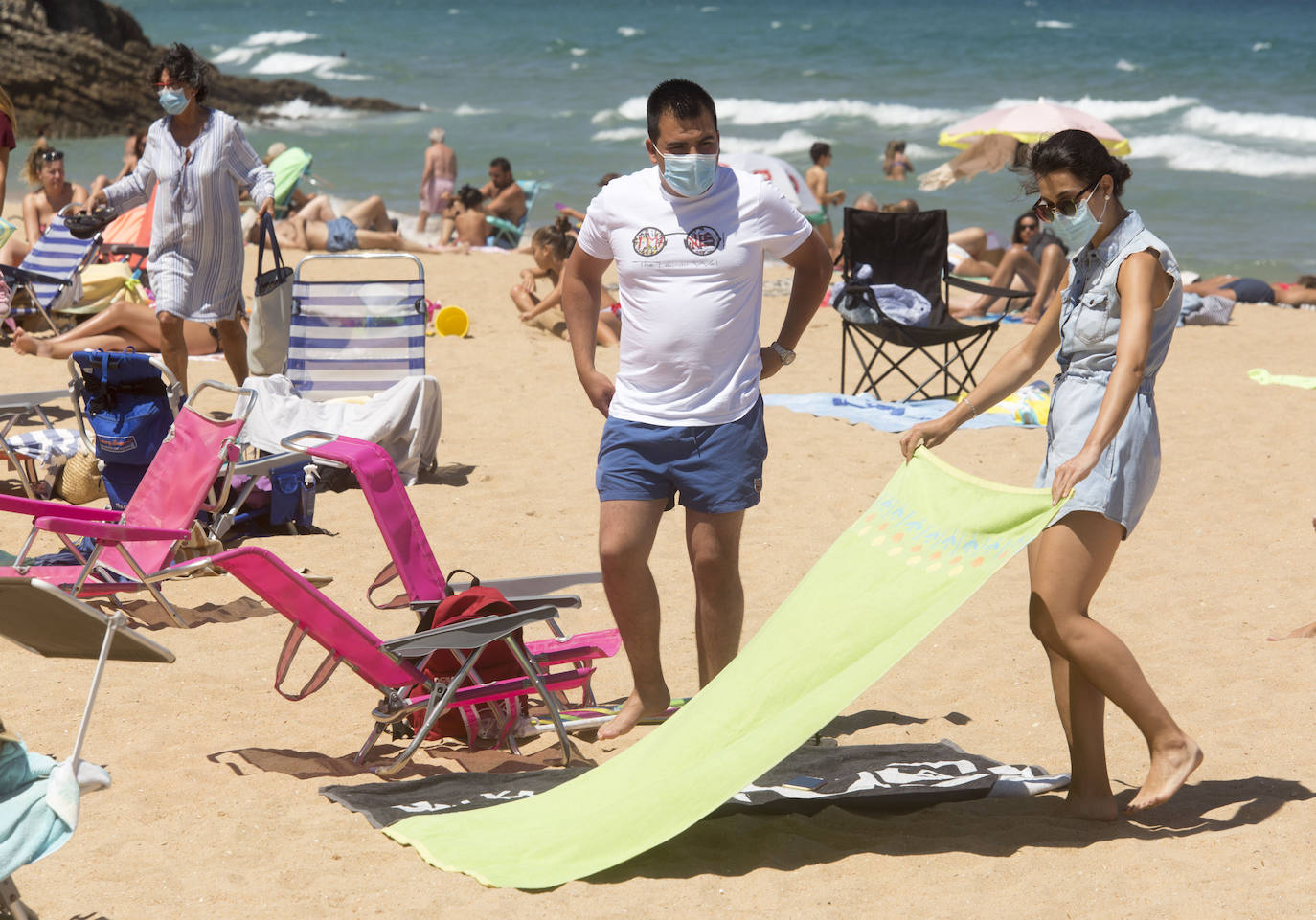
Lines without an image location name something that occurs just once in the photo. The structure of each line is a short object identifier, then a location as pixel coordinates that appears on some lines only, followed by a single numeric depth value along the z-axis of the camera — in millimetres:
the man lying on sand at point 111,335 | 17484
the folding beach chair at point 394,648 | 7250
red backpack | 7914
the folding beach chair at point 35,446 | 12344
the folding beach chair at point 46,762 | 4871
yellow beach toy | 20969
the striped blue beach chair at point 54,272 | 19031
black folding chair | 18703
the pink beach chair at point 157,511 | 9242
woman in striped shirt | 13312
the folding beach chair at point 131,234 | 21567
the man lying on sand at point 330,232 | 27641
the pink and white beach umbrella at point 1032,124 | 21625
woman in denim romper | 6172
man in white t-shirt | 7223
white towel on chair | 13273
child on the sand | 21406
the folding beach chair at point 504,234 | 30453
